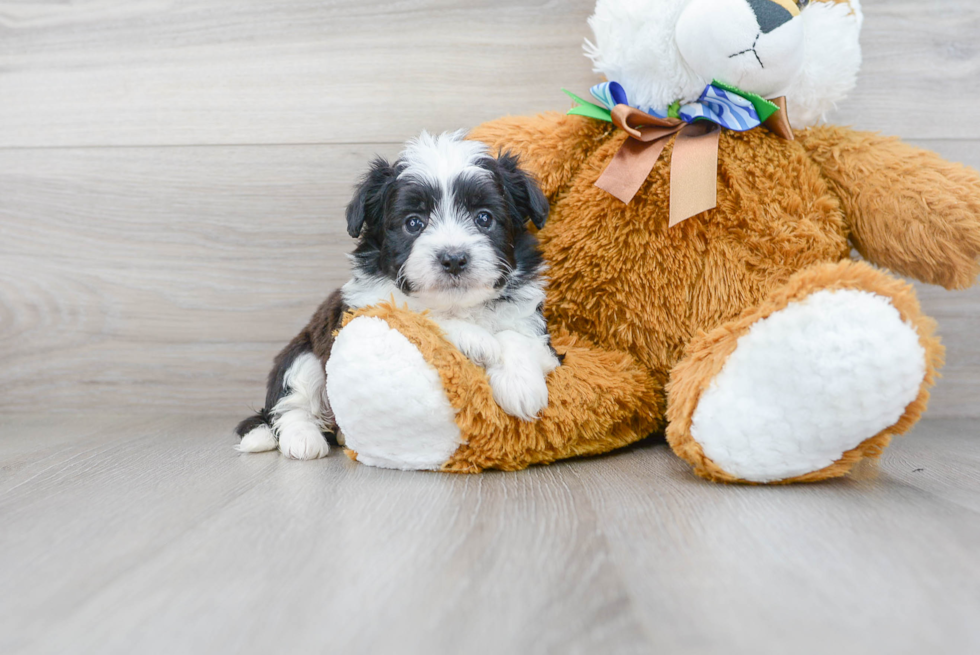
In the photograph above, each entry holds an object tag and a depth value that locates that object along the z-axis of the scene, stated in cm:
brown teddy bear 45
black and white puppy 51
